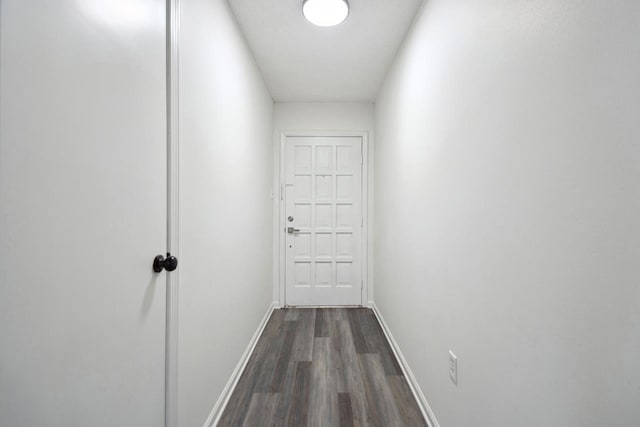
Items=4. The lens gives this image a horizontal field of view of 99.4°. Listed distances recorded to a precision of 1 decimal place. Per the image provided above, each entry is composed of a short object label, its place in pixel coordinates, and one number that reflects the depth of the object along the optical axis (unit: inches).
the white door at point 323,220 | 126.3
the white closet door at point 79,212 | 20.2
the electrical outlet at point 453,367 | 46.9
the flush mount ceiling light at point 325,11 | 63.9
